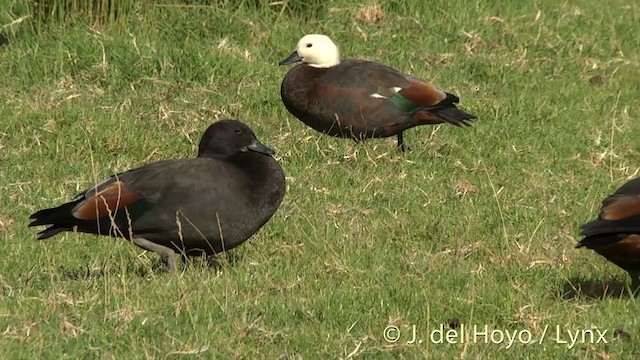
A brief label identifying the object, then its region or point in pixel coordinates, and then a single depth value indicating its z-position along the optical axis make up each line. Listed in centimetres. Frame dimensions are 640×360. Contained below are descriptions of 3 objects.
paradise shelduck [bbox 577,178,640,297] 1351
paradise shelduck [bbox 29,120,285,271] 1509
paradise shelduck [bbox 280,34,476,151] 2155
